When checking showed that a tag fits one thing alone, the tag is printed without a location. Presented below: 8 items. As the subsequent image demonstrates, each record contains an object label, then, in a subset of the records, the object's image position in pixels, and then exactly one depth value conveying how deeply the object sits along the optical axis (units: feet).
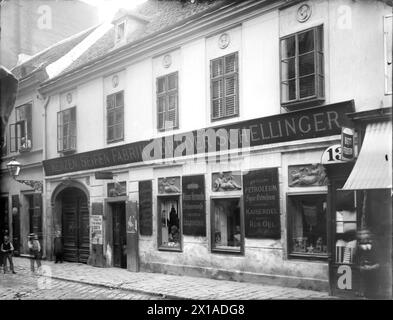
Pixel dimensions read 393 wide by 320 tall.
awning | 24.85
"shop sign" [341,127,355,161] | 27.50
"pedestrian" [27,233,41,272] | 41.75
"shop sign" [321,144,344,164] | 28.63
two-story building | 29.89
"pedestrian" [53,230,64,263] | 50.08
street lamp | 40.01
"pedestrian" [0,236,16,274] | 41.39
